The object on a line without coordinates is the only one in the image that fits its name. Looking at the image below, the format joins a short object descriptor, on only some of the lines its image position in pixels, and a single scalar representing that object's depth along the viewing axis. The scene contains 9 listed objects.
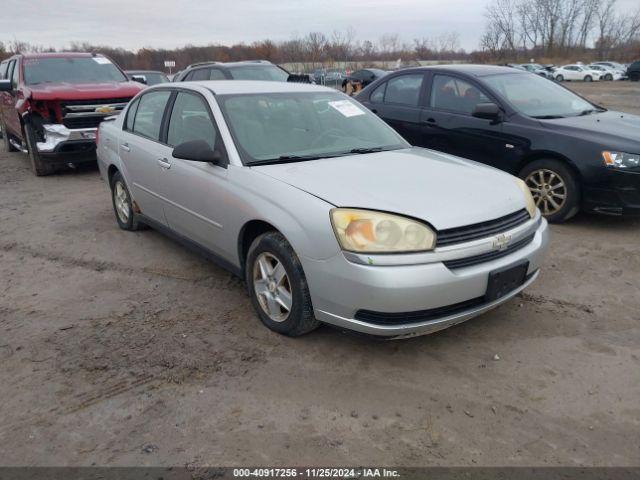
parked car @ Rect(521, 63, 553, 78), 41.35
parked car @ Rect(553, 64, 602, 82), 42.72
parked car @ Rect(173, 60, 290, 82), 10.83
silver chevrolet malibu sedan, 2.82
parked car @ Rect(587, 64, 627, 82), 42.72
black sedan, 5.11
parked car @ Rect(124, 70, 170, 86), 16.36
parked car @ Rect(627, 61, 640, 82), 39.66
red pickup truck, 8.18
